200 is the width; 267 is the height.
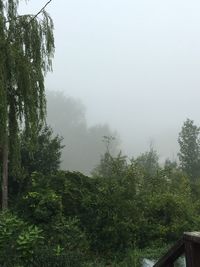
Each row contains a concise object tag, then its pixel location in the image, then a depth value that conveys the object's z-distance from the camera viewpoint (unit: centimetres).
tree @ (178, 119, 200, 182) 3327
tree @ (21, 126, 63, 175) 1469
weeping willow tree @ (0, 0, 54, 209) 934
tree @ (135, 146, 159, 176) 3848
